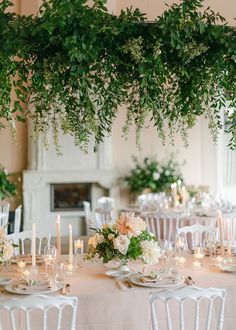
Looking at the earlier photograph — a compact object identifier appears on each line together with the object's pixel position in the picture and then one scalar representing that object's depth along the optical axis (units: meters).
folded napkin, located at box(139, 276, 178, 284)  3.42
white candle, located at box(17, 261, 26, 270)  3.95
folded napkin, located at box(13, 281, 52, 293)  3.30
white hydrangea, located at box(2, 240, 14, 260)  3.64
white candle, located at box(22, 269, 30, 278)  3.60
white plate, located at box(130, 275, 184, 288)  3.35
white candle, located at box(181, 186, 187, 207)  7.64
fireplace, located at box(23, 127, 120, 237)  9.84
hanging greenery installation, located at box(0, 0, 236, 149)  3.45
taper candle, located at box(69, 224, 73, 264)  3.91
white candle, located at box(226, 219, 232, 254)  4.17
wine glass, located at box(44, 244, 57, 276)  3.68
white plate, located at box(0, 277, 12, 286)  3.47
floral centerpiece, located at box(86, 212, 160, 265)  3.55
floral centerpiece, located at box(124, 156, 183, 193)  9.62
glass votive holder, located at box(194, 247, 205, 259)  4.19
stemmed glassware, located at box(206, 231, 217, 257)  4.34
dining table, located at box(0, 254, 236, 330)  3.21
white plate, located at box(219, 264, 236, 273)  3.71
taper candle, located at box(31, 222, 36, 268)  3.72
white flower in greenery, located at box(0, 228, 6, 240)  3.73
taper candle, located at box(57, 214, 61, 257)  4.00
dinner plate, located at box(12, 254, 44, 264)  4.12
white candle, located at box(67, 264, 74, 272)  3.81
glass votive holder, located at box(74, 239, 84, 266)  3.88
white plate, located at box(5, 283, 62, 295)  3.24
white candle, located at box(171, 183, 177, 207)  7.58
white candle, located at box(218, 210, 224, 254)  4.31
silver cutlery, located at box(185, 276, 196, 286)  3.45
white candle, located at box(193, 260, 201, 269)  3.90
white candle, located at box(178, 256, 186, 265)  4.00
